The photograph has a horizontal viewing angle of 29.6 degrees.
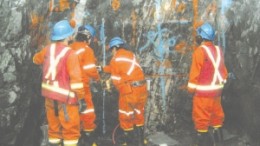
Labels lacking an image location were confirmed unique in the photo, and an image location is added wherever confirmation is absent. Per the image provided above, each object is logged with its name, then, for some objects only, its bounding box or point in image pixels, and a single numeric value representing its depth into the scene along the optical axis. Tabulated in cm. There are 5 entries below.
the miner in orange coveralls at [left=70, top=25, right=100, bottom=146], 756
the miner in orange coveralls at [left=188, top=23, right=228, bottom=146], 705
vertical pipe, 804
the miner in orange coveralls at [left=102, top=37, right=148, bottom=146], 749
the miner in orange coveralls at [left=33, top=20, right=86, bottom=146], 644
